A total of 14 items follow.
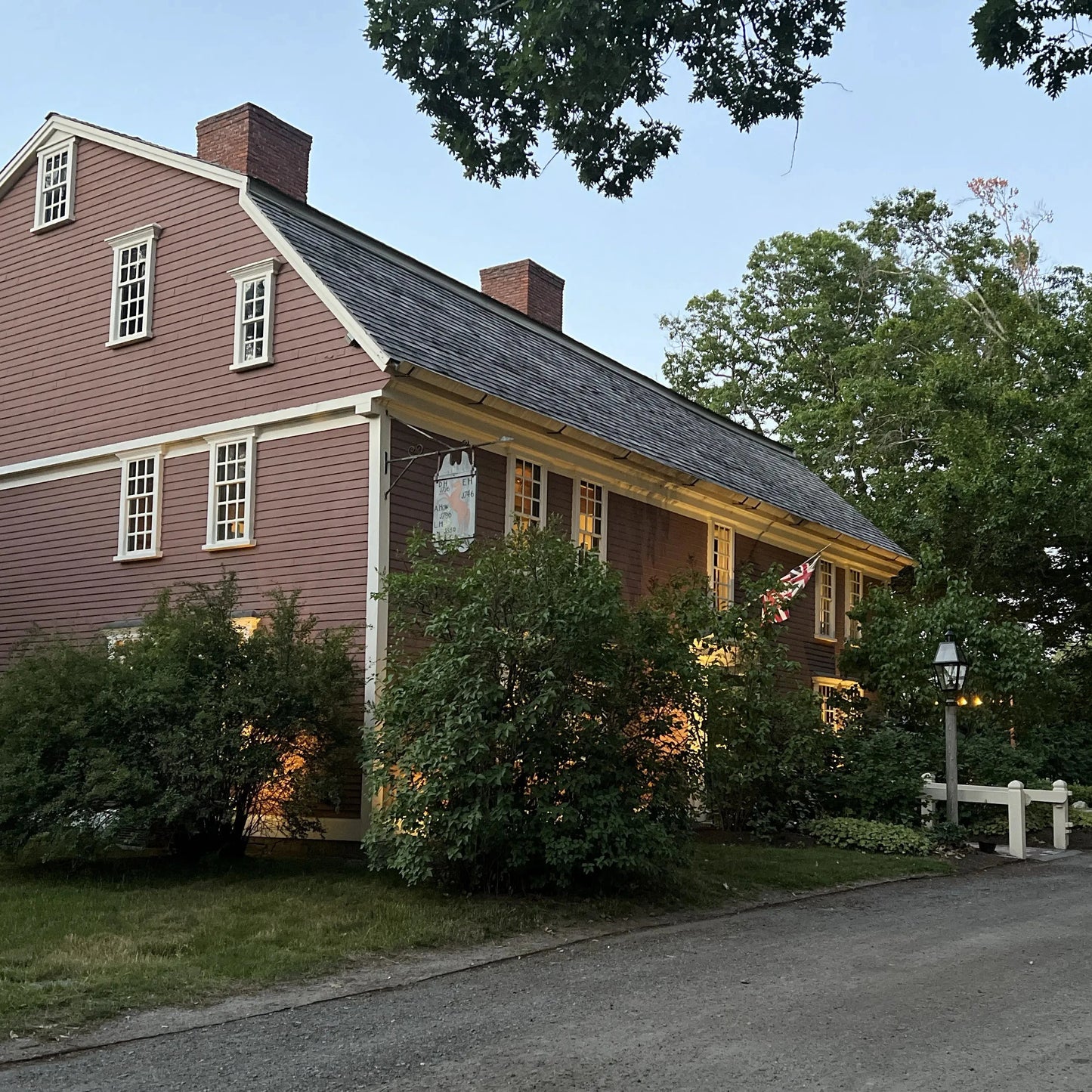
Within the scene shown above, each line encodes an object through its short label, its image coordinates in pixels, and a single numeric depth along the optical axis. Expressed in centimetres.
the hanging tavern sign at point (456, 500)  1341
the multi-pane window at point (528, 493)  1620
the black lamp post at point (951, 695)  1608
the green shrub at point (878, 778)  1661
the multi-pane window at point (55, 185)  1816
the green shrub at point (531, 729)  1057
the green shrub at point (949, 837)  1578
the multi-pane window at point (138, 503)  1644
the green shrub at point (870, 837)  1523
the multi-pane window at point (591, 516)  1731
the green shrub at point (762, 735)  1573
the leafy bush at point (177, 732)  1140
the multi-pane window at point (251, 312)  1560
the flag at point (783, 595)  1673
